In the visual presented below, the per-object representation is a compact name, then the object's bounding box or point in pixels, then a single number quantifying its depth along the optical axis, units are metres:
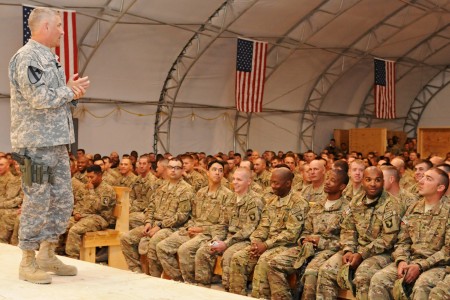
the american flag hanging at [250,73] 15.41
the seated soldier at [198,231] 6.59
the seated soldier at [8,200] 8.87
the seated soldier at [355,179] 6.48
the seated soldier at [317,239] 5.46
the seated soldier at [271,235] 5.73
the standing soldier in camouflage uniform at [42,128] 3.84
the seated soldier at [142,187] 9.33
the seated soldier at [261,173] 9.84
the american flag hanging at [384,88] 18.42
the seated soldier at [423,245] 4.74
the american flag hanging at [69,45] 12.16
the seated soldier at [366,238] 5.16
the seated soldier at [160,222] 7.05
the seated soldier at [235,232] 6.24
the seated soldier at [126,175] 9.91
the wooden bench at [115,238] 7.71
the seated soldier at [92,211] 7.75
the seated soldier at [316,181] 7.20
